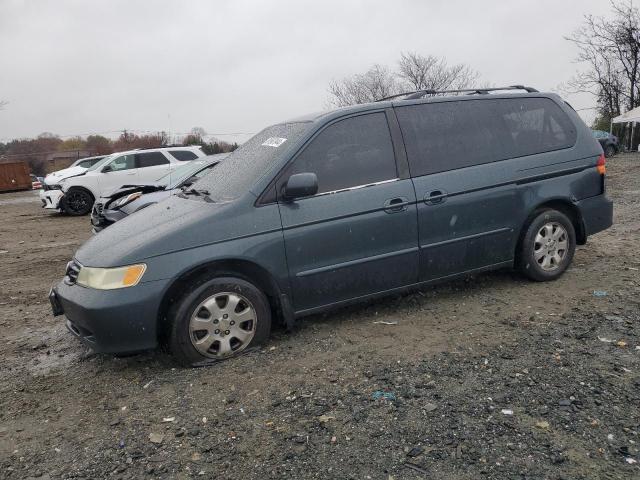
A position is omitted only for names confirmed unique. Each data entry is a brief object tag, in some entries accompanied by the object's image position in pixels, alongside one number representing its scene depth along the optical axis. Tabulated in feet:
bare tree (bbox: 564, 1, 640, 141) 116.06
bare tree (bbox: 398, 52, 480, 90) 131.75
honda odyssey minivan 11.60
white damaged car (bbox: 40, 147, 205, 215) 47.21
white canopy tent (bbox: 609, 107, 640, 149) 96.35
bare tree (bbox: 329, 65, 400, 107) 137.59
